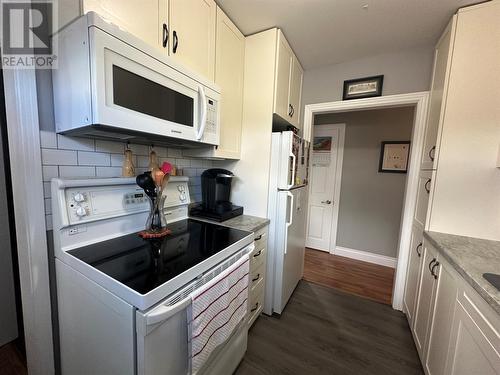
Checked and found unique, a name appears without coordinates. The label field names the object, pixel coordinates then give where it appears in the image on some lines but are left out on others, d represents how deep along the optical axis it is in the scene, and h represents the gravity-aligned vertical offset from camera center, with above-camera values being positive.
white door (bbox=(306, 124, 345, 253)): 3.33 -0.25
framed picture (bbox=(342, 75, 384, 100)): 2.01 +0.85
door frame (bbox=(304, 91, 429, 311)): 1.87 +0.18
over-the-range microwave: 0.78 +0.34
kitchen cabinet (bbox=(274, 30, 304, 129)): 1.76 +0.83
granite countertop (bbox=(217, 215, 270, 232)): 1.54 -0.44
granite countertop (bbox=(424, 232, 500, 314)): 0.82 -0.43
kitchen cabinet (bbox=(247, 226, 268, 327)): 1.66 -0.88
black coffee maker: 1.71 -0.26
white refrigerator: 1.75 -0.39
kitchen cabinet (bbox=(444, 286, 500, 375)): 0.76 -0.67
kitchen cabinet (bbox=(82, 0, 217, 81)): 0.90 +0.72
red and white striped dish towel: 0.87 -0.68
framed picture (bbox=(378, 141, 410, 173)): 2.88 +0.25
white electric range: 0.73 -0.45
